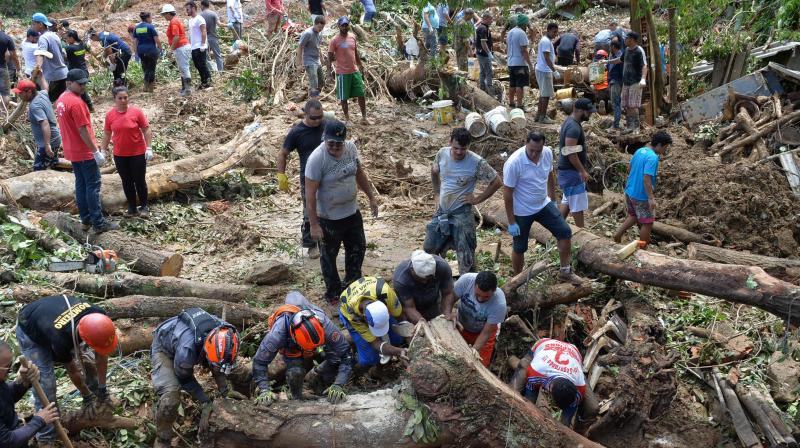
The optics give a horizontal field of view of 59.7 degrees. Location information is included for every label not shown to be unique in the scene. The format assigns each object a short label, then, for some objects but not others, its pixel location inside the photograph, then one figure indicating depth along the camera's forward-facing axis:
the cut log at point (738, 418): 5.17
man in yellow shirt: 5.22
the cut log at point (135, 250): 6.96
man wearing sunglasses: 7.10
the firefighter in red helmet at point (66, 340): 4.62
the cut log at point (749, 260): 6.53
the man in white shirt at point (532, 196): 6.31
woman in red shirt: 7.63
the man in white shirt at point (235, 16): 15.33
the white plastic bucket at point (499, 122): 10.36
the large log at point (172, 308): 5.96
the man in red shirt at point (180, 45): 12.82
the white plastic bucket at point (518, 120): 10.50
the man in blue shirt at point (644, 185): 7.05
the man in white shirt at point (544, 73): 11.46
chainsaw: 6.64
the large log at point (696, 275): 5.50
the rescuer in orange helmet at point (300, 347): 4.95
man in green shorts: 11.02
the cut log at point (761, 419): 5.13
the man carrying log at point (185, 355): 4.70
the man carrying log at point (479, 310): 5.33
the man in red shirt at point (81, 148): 7.09
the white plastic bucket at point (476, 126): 10.27
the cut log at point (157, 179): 8.22
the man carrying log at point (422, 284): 5.40
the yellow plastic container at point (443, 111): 11.75
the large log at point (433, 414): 4.71
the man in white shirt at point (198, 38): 12.69
